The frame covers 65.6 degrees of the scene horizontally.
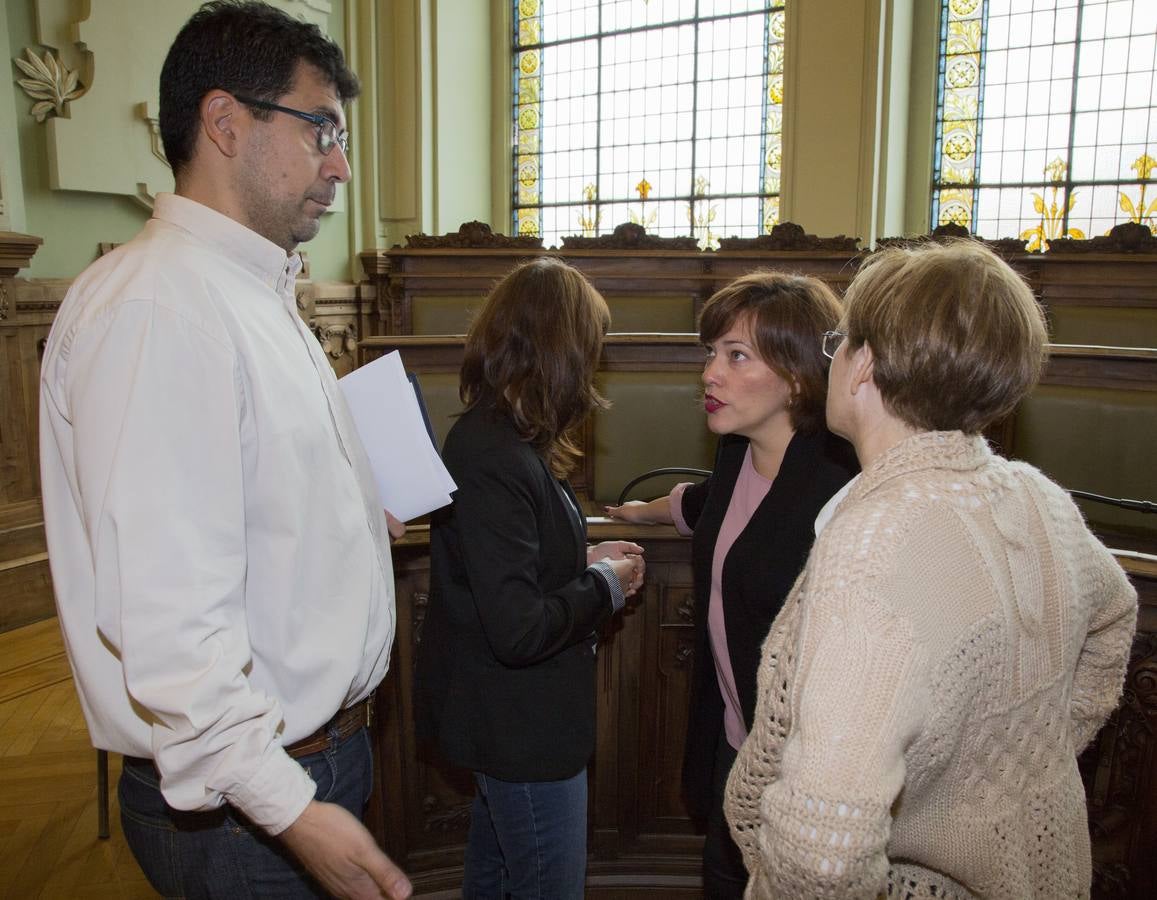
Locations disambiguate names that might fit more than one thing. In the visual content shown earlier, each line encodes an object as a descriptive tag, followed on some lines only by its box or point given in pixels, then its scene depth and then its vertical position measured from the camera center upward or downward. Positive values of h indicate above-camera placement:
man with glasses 0.88 -0.23
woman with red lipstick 1.43 -0.33
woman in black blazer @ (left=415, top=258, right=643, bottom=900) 1.35 -0.46
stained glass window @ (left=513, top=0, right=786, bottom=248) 7.07 +1.45
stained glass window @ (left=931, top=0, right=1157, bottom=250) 5.91 +1.20
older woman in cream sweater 0.81 -0.33
